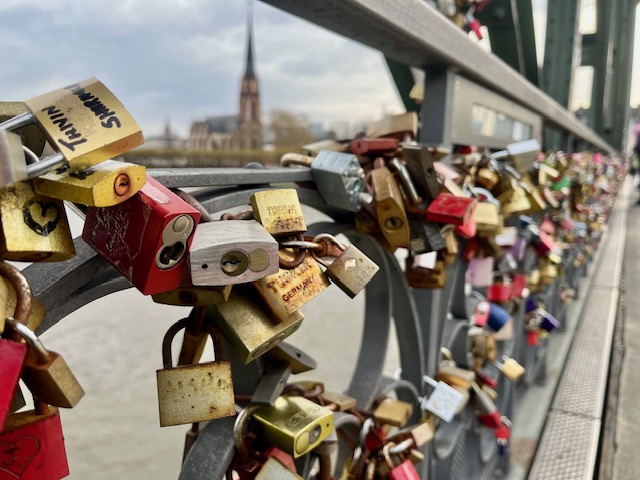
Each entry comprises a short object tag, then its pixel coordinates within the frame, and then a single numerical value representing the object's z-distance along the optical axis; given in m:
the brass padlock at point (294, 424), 0.43
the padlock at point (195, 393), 0.33
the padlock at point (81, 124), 0.24
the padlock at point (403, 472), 0.63
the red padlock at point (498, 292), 1.25
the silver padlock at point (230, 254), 0.29
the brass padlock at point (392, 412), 0.69
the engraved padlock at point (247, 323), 0.36
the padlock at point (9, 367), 0.22
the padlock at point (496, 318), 1.17
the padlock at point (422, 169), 0.57
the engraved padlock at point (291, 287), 0.36
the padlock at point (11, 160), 0.21
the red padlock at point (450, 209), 0.57
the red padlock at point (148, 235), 0.27
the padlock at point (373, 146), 0.60
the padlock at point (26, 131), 0.26
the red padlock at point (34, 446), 0.27
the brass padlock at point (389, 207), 0.56
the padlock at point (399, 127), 0.65
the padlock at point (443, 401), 0.83
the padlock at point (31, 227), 0.24
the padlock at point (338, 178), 0.52
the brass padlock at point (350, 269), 0.40
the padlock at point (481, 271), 1.01
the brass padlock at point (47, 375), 0.24
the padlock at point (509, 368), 1.22
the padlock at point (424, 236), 0.61
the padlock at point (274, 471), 0.42
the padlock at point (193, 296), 0.32
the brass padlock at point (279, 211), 0.38
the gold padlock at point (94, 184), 0.25
